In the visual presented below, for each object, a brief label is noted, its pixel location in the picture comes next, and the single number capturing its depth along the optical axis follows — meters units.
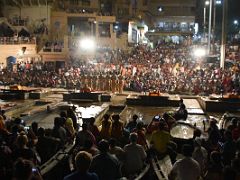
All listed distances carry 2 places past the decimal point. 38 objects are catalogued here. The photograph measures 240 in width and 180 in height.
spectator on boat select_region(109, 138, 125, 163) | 8.58
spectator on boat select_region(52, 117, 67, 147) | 10.69
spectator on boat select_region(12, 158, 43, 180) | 5.18
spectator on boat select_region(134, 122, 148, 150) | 10.46
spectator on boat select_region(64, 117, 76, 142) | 11.34
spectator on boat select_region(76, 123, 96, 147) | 10.28
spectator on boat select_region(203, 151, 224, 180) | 7.50
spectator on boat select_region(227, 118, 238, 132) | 11.92
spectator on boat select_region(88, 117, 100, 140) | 11.41
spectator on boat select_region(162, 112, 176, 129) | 14.11
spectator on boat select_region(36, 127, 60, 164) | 9.42
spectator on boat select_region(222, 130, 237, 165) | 9.48
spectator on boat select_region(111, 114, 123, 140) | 11.50
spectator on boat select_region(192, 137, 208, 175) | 8.77
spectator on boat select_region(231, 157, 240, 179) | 7.08
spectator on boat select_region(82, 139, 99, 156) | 8.29
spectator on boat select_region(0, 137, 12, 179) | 7.67
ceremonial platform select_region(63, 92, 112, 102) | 26.48
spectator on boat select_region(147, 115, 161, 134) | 14.57
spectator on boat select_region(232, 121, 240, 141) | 11.39
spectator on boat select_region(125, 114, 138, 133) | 12.33
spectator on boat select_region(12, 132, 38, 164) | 7.88
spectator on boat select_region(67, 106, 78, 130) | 12.80
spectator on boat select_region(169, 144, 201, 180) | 7.12
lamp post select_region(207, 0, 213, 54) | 33.68
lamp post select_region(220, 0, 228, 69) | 26.96
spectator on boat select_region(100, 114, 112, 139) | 11.52
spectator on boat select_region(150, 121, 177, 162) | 9.96
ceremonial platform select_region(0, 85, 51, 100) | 26.72
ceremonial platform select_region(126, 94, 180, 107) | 25.08
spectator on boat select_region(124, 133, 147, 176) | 8.67
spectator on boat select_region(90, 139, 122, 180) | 7.00
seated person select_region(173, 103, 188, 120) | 16.77
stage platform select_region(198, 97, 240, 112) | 23.47
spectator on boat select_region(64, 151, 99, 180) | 5.48
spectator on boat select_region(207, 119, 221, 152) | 10.18
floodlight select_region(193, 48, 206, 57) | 32.52
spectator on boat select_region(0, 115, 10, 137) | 9.98
